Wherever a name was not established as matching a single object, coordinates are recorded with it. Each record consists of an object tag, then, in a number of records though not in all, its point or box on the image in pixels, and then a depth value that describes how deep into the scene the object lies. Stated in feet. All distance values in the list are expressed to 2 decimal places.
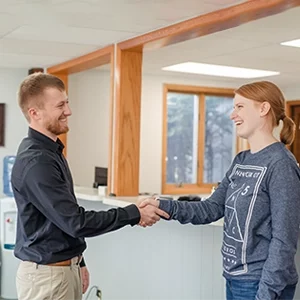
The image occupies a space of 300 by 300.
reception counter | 12.84
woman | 6.95
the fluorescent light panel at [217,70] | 20.56
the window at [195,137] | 24.32
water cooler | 19.49
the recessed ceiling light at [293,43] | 15.40
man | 7.72
